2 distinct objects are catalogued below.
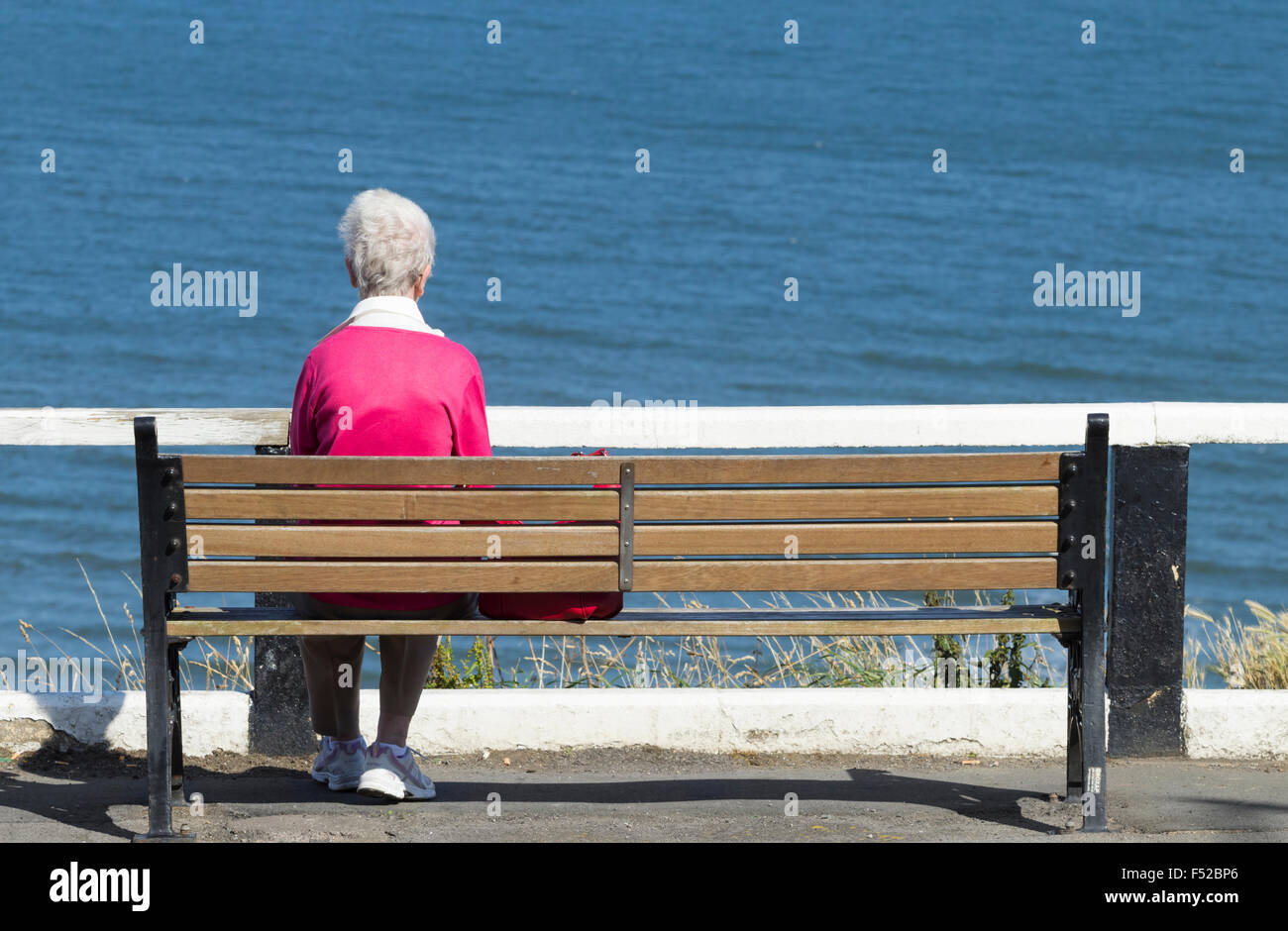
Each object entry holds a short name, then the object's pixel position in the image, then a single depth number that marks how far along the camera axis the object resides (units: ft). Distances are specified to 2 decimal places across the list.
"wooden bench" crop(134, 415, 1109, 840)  25.88
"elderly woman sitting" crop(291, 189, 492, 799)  27.30
